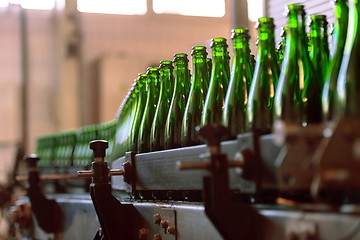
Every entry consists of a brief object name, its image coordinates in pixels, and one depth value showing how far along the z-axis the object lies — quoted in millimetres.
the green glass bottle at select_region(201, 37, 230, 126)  2382
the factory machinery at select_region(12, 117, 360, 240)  1571
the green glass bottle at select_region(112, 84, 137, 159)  3176
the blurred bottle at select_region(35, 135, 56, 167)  5647
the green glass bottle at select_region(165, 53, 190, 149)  2580
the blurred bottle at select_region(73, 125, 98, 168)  4735
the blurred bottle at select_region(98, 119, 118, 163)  4124
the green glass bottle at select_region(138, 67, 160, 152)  2818
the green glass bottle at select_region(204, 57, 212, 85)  2583
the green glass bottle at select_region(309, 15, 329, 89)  2201
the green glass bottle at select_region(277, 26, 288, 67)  2420
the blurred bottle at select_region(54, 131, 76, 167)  5261
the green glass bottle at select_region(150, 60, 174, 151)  2687
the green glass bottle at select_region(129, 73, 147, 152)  2918
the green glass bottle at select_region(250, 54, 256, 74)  2435
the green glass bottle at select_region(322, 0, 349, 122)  1870
